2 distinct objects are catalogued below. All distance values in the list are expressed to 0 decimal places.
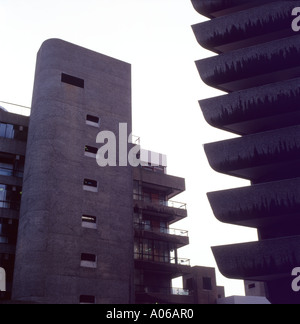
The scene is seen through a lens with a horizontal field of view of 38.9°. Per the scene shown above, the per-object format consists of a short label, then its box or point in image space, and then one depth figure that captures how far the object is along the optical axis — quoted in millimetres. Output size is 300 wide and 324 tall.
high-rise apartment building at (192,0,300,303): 34219
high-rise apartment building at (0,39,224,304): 35062
